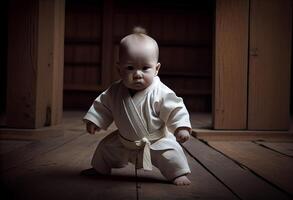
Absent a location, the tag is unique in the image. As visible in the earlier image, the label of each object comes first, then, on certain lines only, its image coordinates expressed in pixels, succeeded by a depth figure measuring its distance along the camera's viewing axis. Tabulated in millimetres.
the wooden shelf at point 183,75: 6730
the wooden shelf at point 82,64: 6805
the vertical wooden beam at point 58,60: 2701
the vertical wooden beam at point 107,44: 6703
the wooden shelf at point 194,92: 6706
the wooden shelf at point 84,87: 6629
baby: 1411
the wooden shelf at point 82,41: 6773
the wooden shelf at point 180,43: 6758
